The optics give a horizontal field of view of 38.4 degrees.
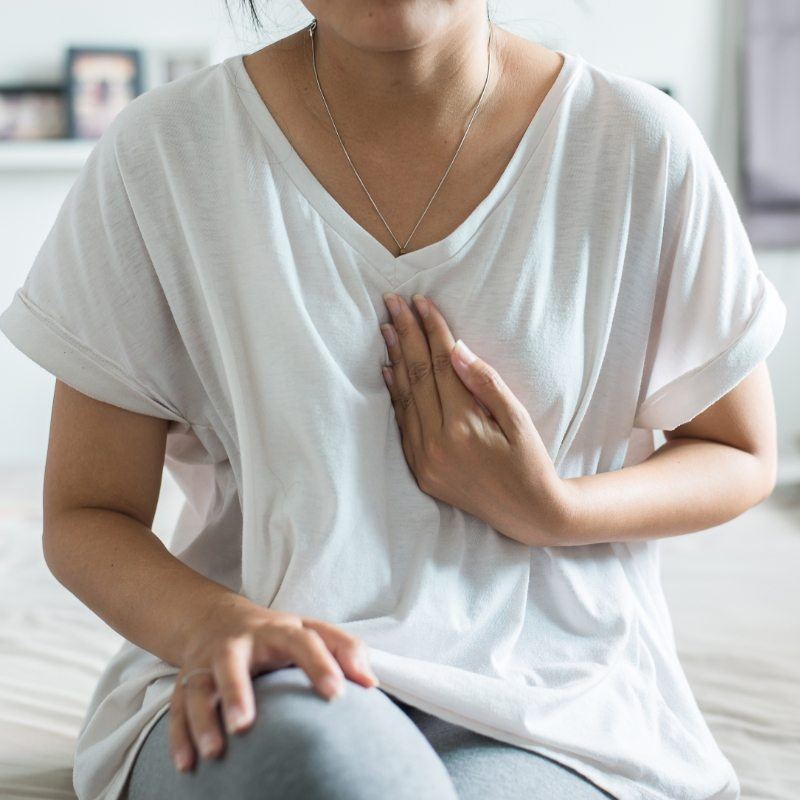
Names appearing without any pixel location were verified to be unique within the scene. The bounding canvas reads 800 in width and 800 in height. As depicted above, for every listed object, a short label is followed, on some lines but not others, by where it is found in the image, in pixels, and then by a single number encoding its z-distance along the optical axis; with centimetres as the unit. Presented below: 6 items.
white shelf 261
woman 86
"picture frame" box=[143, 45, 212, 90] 270
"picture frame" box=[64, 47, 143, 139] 264
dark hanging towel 273
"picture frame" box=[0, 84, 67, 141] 264
